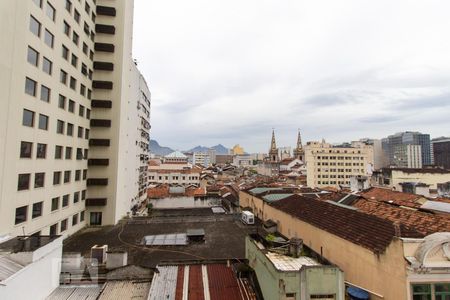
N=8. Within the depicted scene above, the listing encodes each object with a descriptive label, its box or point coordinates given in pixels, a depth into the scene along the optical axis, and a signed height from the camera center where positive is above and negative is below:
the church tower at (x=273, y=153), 162.91 +7.95
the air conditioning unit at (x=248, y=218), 32.43 -6.35
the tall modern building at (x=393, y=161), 187.25 +4.77
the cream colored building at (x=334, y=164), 112.06 +1.43
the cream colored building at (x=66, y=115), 21.88 +5.39
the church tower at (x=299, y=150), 166.16 +10.00
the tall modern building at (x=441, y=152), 154.25 +9.43
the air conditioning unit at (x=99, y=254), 19.16 -6.42
